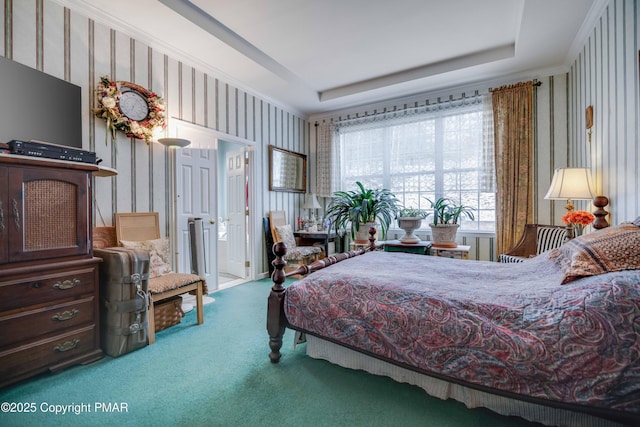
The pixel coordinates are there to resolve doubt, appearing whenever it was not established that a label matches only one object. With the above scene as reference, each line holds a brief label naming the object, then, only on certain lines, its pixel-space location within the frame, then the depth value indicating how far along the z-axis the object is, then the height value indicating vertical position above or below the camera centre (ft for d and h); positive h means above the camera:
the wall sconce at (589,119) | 8.80 +2.90
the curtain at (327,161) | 16.61 +3.00
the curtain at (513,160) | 11.94 +2.15
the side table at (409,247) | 12.23 -1.56
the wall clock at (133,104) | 8.59 +3.41
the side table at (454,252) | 11.57 -1.71
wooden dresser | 5.33 -1.13
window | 13.33 +2.79
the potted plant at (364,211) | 13.47 +0.02
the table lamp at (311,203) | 15.90 +0.50
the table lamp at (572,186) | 8.14 +0.70
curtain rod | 13.35 +5.35
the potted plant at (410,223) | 12.59 -0.53
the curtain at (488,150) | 12.60 +2.70
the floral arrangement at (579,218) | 7.73 -0.23
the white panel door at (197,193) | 10.57 +0.80
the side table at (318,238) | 14.61 -1.37
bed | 3.42 -1.75
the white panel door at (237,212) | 13.91 +0.02
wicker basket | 7.98 -2.90
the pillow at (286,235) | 14.16 -1.18
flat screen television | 6.24 +2.58
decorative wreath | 8.14 +3.09
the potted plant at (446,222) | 12.16 -0.50
